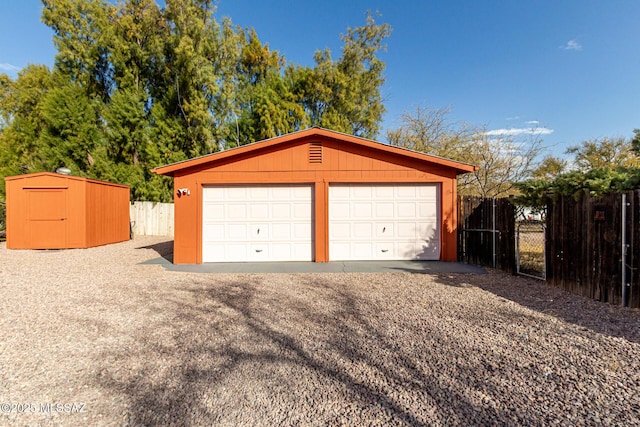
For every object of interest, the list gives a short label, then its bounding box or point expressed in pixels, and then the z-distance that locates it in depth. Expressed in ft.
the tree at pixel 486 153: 46.78
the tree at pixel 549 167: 48.08
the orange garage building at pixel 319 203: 25.02
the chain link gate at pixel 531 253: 19.64
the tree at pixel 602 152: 59.41
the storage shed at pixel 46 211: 32.22
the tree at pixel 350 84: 59.00
